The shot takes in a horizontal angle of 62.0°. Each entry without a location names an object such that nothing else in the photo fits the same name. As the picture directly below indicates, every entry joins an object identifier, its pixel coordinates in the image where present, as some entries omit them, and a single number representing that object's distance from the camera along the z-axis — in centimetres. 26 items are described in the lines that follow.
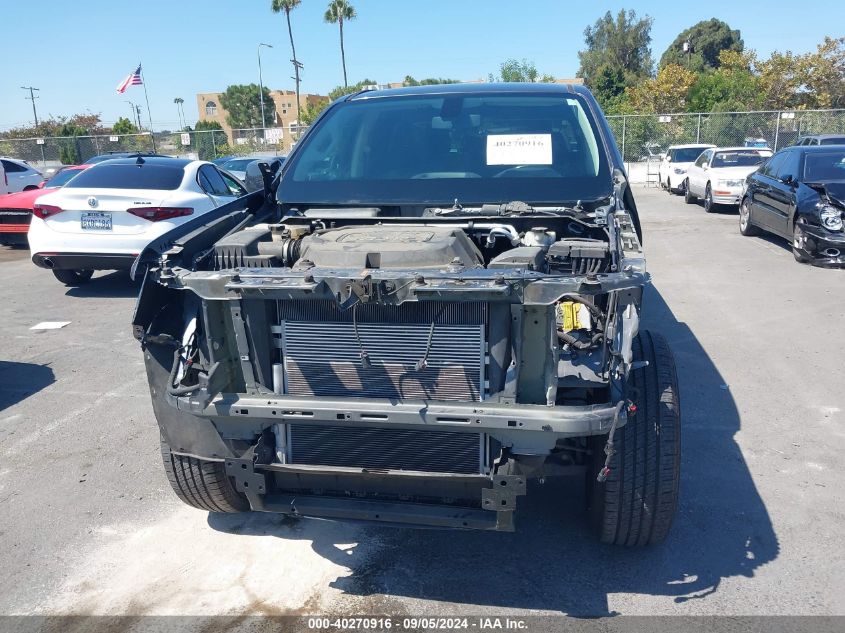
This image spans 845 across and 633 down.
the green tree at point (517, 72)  5612
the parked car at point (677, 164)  2084
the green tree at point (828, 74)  3588
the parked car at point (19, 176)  1570
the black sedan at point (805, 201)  957
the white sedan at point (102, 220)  810
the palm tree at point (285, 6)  5231
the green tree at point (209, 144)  3219
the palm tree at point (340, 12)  5400
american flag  2566
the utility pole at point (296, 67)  5025
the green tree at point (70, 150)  3148
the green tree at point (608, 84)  5547
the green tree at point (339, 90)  5919
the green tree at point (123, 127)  5284
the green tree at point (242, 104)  8106
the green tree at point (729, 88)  3719
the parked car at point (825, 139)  1709
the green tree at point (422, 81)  5809
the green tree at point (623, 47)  6744
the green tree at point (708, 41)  7238
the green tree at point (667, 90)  4262
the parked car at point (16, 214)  1236
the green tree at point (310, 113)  5100
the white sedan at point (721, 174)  1567
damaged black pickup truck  258
